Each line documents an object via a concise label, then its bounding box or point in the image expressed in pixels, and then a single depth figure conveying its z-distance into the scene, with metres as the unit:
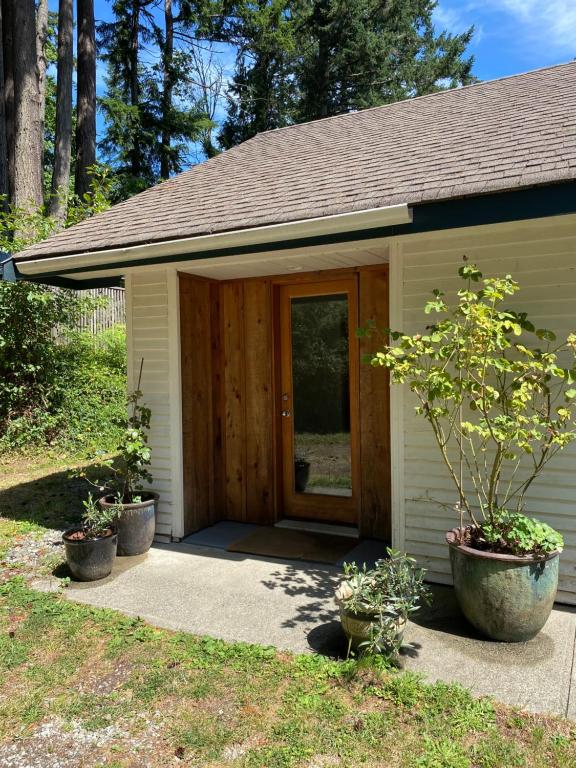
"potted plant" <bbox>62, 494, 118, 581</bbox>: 4.06
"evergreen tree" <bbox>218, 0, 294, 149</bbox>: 18.41
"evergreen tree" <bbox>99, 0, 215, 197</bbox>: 16.83
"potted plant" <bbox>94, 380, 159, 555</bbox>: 4.59
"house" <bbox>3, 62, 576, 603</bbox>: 3.56
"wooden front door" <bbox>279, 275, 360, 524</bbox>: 5.16
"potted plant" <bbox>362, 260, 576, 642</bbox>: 3.02
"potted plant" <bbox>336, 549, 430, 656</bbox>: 2.84
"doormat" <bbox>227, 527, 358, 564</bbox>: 4.60
